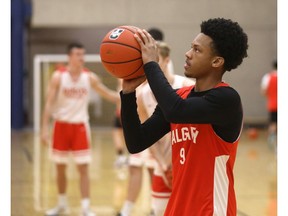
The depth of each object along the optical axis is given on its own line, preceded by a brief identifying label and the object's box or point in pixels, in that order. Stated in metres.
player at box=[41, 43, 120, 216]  11.18
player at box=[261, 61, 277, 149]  21.13
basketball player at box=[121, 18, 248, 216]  4.35
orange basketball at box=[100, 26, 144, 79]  4.60
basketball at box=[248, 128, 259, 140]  27.07
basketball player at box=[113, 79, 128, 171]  17.44
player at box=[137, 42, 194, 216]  7.42
